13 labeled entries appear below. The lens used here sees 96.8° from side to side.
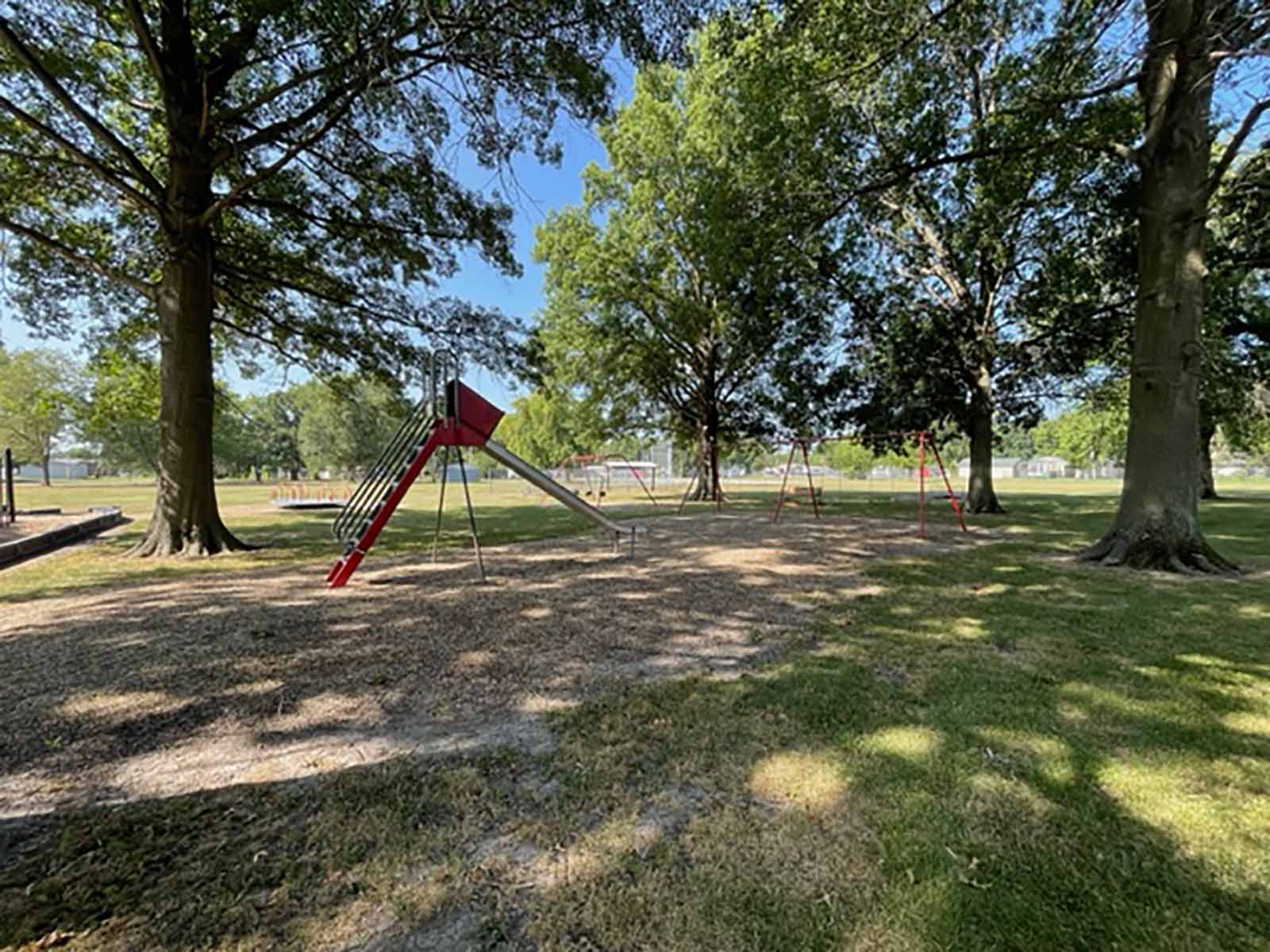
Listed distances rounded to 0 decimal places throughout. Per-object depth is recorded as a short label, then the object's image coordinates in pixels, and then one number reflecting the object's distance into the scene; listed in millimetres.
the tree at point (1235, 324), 11188
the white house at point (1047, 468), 82562
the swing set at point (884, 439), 13013
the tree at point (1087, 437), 42094
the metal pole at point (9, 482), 13337
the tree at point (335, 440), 50125
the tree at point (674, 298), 17125
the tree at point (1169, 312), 6895
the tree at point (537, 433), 46000
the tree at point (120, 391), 12047
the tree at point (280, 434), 57688
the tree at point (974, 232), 8211
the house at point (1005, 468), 76812
